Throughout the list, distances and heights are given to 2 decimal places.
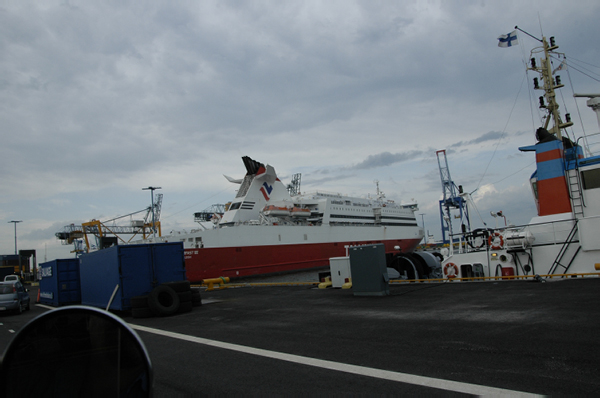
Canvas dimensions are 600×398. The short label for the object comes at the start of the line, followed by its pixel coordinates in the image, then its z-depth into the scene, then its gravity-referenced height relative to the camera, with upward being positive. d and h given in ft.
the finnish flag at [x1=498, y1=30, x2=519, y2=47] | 55.52 +27.64
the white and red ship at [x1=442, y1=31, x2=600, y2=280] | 36.92 -0.25
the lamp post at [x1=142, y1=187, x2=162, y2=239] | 145.85 +27.80
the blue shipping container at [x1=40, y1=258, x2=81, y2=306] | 51.31 -1.43
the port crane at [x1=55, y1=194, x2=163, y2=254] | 158.71 +15.71
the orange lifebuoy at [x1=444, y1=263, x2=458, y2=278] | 44.24 -3.81
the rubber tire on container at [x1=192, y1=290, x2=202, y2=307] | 39.52 -4.15
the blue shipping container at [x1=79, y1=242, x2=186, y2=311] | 37.42 -0.57
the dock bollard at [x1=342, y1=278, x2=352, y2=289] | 43.08 -4.28
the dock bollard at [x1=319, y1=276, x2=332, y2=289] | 47.14 -4.41
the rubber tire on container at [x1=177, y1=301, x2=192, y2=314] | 36.04 -4.40
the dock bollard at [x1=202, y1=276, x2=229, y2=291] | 61.11 -3.97
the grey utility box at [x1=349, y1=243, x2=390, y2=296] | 34.06 -2.37
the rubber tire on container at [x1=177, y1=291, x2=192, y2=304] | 36.42 -3.48
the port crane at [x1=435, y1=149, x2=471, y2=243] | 156.80 +20.04
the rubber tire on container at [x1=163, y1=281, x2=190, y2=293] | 37.09 -2.45
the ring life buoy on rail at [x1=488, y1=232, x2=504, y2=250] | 41.24 -0.88
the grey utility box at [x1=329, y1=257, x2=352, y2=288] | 45.39 -2.90
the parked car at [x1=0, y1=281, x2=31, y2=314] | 45.12 -2.64
